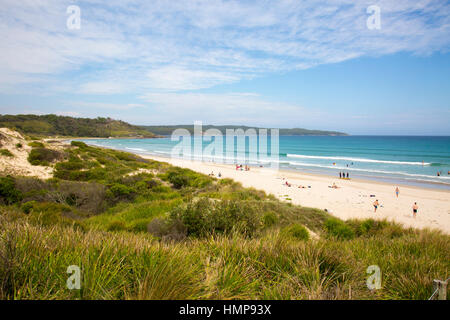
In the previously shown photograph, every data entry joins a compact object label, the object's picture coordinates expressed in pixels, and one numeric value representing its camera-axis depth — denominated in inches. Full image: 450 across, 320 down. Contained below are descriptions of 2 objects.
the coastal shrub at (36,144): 849.2
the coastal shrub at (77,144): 1103.0
